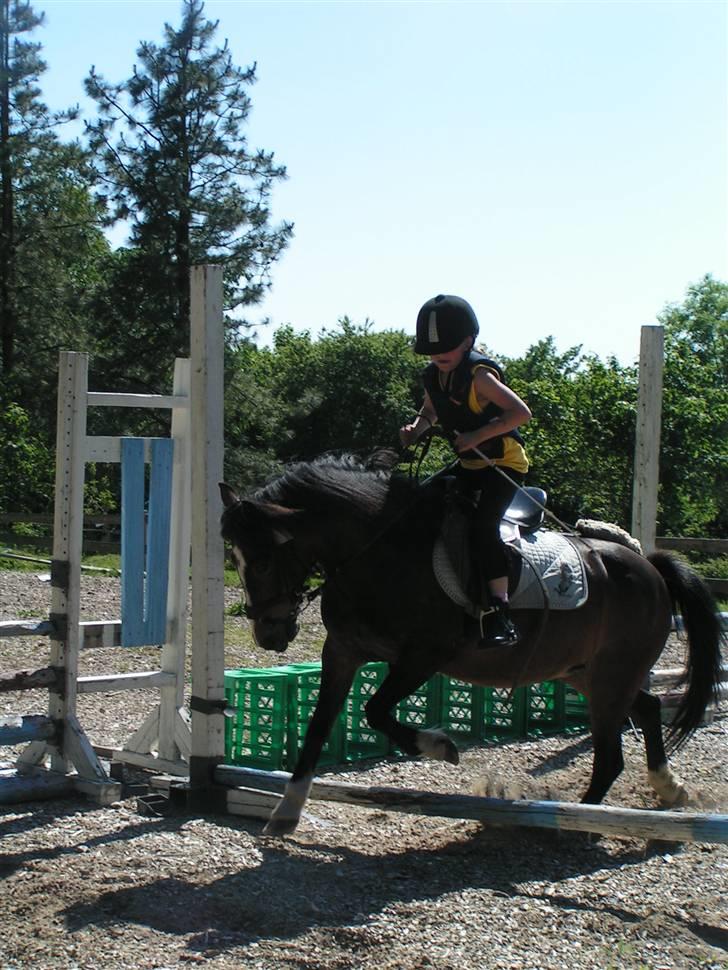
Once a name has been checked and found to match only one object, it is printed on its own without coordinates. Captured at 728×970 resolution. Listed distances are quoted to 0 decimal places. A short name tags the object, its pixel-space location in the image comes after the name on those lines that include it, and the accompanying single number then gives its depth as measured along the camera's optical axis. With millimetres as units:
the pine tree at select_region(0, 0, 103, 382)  32969
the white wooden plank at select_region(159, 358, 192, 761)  7184
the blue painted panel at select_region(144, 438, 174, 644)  7133
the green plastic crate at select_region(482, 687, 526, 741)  8750
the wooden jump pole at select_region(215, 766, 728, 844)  4980
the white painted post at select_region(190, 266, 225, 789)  6355
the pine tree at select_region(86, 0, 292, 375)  30312
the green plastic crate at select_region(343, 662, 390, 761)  7961
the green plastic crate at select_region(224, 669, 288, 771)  7305
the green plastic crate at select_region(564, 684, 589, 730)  9152
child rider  5629
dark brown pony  5262
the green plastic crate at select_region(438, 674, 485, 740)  8594
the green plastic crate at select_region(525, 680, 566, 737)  8984
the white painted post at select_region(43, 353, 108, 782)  6781
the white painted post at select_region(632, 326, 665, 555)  8711
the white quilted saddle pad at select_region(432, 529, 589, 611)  6105
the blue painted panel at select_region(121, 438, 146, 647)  6992
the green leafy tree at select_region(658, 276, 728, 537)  19078
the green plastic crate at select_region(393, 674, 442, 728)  8555
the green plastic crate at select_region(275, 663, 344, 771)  7375
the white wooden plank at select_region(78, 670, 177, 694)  7109
